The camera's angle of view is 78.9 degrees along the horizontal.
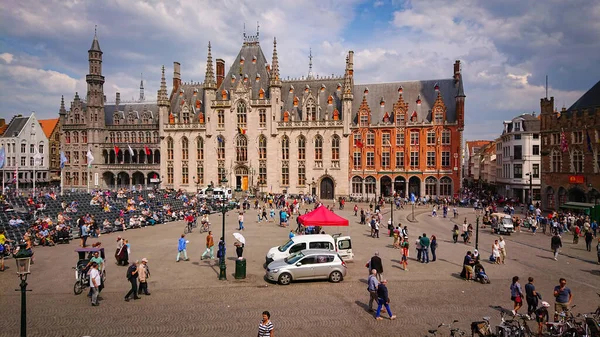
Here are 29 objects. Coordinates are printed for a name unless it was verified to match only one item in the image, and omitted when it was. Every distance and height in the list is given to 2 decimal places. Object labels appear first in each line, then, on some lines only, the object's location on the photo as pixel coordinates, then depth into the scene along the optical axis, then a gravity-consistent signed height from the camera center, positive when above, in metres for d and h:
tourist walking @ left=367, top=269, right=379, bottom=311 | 13.06 -4.18
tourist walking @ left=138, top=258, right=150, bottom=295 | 14.61 -4.23
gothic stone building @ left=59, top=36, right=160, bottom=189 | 66.48 +5.49
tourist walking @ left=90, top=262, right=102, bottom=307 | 13.41 -4.11
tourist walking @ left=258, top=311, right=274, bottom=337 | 8.94 -3.85
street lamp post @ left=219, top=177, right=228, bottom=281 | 17.09 -4.72
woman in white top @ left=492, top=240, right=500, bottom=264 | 20.08 -4.55
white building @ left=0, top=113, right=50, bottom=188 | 70.06 +4.64
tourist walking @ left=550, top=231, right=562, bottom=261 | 20.92 -4.36
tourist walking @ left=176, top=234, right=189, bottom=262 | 20.09 -4.14
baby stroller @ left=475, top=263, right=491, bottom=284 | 16.90 -4.91
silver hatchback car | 16.47 -4.45
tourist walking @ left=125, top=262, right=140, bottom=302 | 14.10 -4.14
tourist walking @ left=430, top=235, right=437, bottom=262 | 20.53 -4.30
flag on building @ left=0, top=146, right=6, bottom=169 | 41.68 +1.83
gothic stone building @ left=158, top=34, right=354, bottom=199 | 57.19 +6.41
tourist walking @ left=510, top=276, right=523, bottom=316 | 12.85 -4.46
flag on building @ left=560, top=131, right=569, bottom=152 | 39.62 +2.77
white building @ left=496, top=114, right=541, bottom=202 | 56.66 +2.00
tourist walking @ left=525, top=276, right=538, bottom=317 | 12.36 -4.34
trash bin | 17.16 -4.68
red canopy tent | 23.17 -3.14
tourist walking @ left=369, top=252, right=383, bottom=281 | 15.46 -3.99
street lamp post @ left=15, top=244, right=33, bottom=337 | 9.87 -2.83
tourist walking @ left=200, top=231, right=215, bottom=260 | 20.48 -4.32
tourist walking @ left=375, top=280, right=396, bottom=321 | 12.37 -4.40
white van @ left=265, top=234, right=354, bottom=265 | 18.67 -3.87
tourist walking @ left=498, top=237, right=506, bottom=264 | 20.28 -4.48
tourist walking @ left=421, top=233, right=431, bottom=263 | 20.00 -4.42
